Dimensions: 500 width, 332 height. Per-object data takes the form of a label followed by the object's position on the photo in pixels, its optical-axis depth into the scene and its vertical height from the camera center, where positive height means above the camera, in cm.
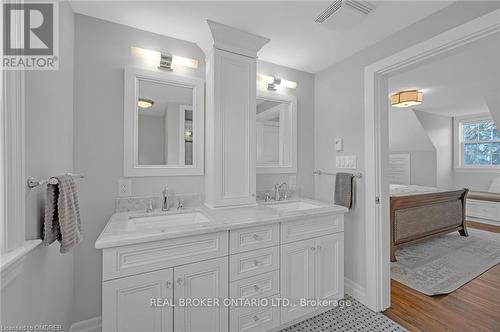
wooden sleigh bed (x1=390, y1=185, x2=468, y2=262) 286 -70
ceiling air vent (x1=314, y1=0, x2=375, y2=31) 150 +107
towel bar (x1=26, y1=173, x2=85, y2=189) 97 -7
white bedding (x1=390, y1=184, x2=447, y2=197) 360 -41
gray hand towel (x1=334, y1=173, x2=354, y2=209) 211 -22
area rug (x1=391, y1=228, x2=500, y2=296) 236 -121
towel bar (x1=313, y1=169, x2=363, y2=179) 208 -8
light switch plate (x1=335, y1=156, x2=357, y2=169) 215 +4
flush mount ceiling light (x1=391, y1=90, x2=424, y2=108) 359 +111
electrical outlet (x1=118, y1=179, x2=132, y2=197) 171 -16
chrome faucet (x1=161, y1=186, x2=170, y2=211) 180 -29
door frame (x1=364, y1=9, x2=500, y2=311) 193 -16
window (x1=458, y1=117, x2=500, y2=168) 504 +53
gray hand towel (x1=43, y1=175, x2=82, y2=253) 104 -24
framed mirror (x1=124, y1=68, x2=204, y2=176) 174 +35
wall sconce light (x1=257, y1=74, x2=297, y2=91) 231 +89
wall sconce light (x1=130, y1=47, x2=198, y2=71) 178 +88
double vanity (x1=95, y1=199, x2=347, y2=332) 122 -66
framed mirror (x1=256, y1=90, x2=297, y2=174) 236 +36
